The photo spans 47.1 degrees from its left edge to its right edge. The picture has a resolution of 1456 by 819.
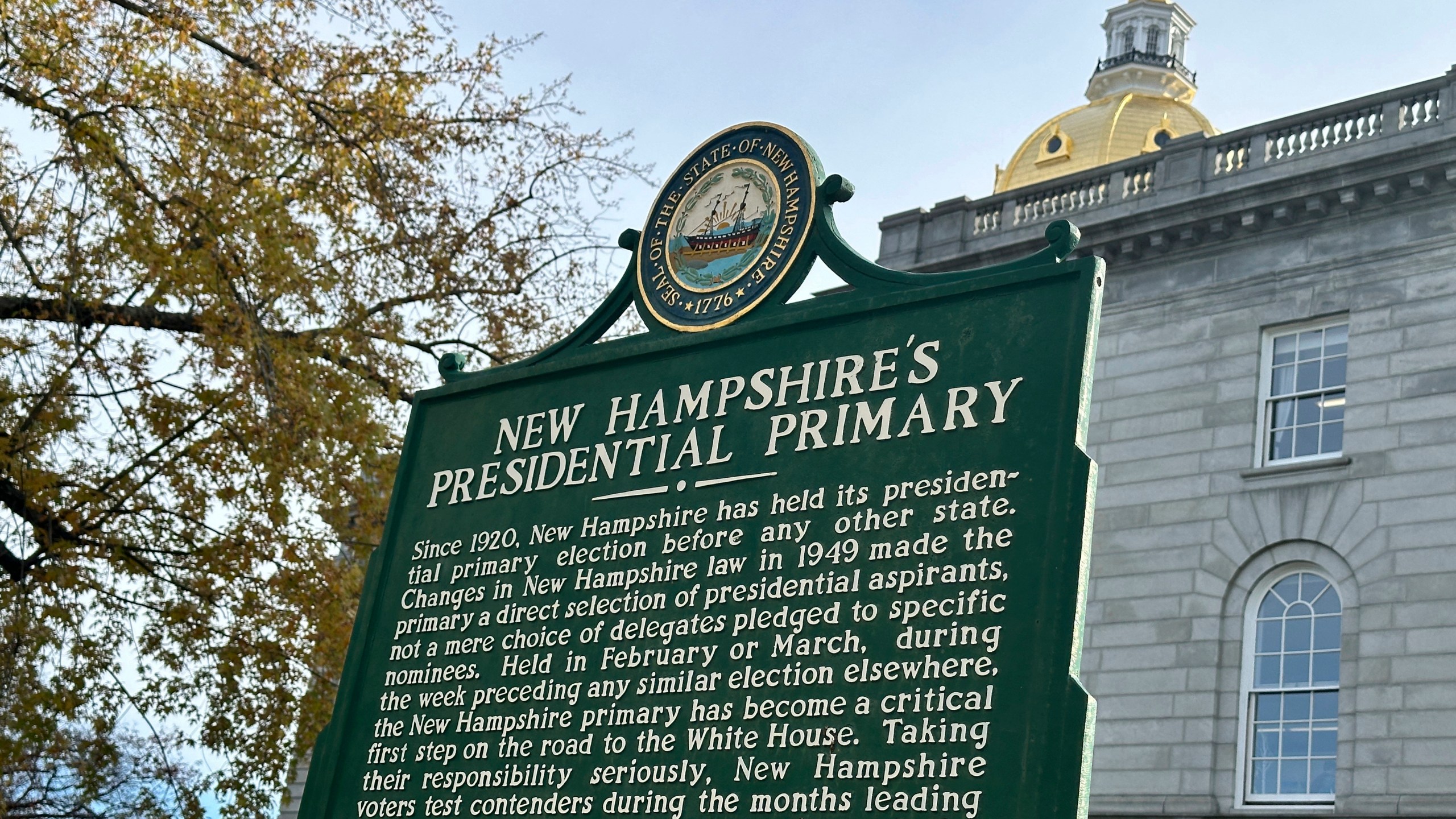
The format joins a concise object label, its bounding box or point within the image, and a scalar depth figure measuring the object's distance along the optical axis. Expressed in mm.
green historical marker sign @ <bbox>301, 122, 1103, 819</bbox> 5383
